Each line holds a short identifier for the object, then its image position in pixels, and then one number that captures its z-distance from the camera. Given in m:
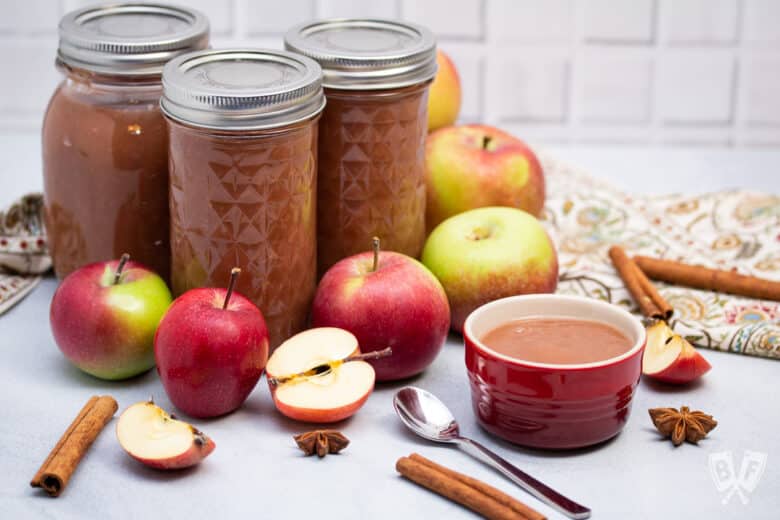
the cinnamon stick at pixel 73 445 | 0.73
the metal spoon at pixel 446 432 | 0.72
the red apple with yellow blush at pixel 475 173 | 0.92
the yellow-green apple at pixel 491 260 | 0.85
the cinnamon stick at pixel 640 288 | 0.87
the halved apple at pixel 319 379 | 0.77
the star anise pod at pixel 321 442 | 0.76
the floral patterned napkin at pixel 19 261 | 0.90
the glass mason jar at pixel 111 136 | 0.83
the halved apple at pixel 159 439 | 0.74
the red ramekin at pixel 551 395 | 0.75
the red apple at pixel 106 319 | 0.80
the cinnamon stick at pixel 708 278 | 0.88
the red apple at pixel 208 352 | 0.77
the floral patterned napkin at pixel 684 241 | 0.86
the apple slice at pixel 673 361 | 0.81
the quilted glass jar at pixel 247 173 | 0.78
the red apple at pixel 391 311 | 0.81
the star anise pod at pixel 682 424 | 0.77
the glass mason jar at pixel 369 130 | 0.83
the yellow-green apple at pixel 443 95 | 0.96
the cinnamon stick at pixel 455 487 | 0.71
